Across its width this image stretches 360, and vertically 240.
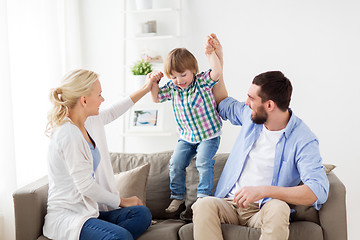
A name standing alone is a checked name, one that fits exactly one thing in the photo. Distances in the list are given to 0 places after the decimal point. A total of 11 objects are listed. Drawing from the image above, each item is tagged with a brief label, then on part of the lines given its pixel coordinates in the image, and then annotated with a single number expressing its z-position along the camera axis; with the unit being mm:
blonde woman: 2252
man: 2244
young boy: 2668
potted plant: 3719
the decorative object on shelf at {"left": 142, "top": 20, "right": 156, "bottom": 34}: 3988
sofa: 2381
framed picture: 4008
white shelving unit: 3963
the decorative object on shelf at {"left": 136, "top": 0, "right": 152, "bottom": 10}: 3915
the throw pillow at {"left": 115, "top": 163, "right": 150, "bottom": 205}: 2791
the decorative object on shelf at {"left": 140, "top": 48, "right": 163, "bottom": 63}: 4035
